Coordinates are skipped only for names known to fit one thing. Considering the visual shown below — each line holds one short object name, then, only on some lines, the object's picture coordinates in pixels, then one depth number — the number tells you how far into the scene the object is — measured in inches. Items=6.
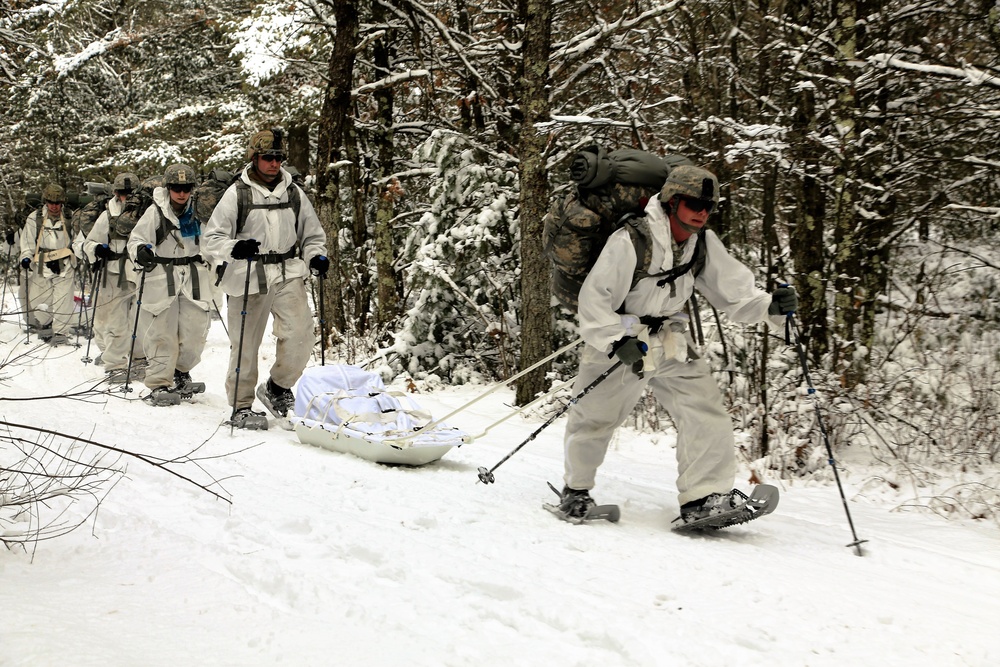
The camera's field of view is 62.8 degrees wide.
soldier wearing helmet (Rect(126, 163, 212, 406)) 367.2
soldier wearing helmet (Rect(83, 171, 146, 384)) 444.5
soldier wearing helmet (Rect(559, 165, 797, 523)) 191.8
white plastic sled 247.9
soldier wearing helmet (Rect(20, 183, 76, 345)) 556.4
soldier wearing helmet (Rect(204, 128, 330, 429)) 297.6
